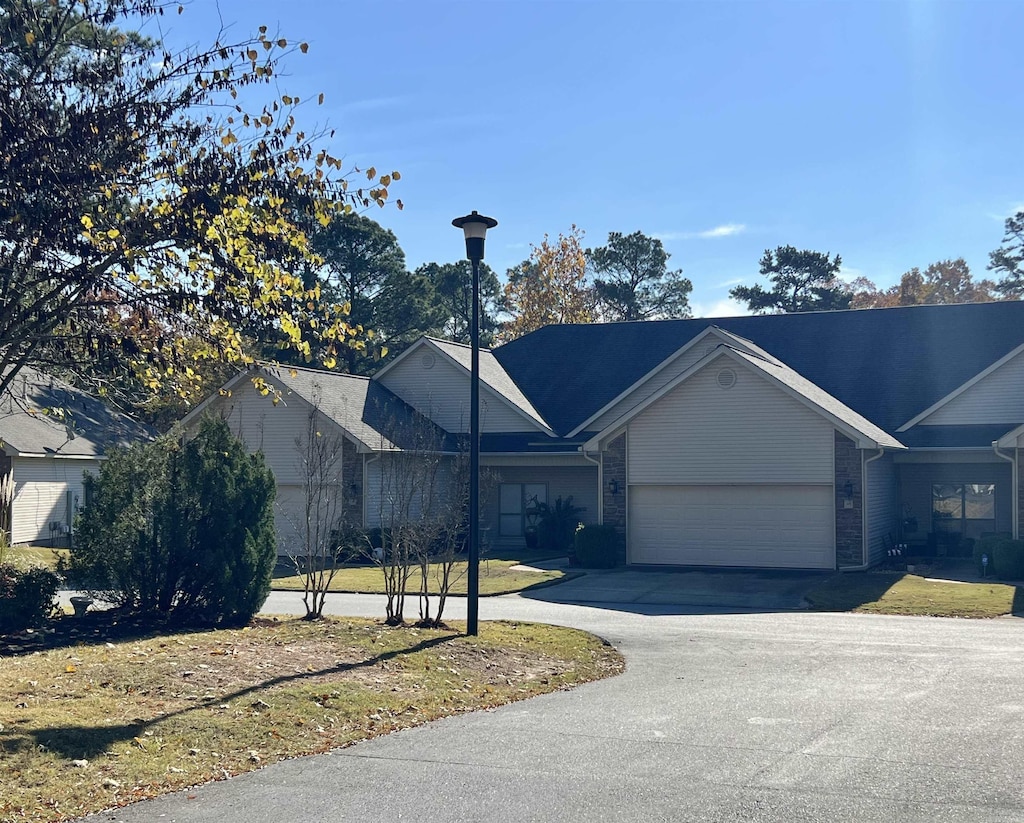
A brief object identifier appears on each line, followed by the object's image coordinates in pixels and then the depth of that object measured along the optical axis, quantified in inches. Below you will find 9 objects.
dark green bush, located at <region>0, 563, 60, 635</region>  523.2
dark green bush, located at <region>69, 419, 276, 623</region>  572.4
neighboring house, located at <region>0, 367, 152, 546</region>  1200.8
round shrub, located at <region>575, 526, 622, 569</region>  1025.5
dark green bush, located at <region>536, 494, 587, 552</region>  1239.5
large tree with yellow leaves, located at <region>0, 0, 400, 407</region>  382.3
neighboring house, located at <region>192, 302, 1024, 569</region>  978.1
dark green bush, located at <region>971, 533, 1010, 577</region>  938.7
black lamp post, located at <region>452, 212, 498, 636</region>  553.0
